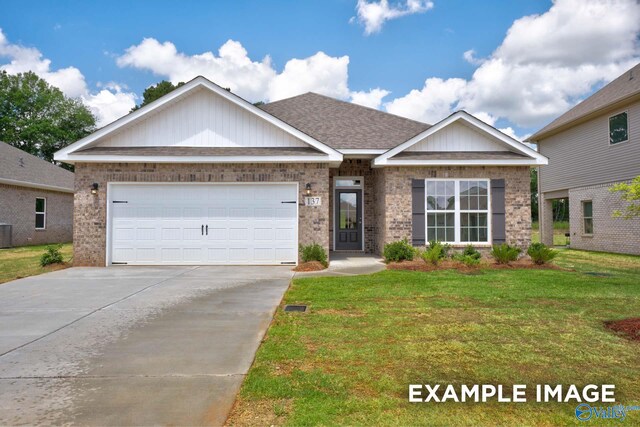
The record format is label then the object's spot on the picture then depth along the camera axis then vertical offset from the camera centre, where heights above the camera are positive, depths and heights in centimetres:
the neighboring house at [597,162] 1590 +263
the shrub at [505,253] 1131 -90
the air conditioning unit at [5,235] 1822 -61
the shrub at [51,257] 1139 -101
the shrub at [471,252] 1152 -89
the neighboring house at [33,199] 1897 +116
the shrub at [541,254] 1124 -90
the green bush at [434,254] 1076 -87
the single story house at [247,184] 1156 +109
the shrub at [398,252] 1159 -87
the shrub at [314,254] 1127 -90
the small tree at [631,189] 687 +55
